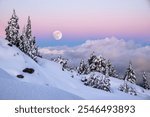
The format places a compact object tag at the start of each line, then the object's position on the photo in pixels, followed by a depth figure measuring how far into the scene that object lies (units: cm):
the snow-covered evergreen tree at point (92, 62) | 4875
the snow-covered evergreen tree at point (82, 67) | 5000
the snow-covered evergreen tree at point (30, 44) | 3506
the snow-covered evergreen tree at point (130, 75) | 4550
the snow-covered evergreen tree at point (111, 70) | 5207
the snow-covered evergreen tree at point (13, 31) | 3575
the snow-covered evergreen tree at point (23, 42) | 3540
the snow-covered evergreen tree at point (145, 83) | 4862
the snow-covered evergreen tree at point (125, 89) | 2748
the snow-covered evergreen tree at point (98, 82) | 2625
